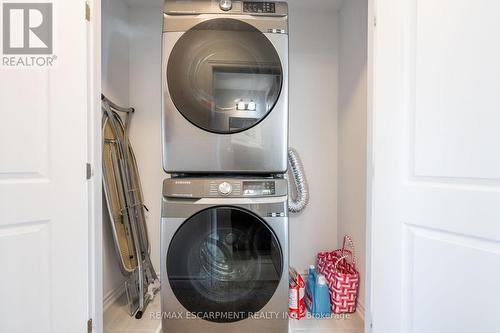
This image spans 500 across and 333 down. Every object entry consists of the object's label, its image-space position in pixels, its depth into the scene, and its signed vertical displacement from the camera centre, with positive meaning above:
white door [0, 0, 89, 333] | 1.11 -0.07
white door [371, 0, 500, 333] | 0.92 -0.02
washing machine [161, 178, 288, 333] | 1.37 -0.50
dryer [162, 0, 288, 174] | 1.42 +0.42
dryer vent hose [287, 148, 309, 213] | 2.03 -0.16
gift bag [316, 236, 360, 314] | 1.77 -0.82
